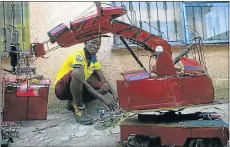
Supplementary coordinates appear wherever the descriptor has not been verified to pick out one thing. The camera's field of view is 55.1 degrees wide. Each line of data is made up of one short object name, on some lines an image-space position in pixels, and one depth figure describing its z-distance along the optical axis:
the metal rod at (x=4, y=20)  2.35
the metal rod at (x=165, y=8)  2.54
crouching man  1.98
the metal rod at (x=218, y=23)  2.62
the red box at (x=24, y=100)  1.80
